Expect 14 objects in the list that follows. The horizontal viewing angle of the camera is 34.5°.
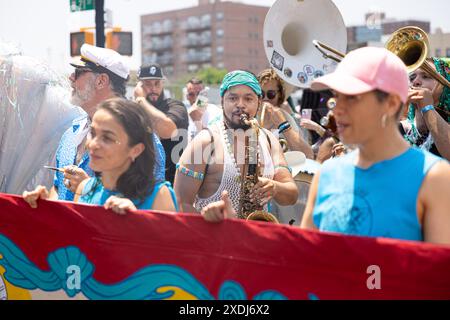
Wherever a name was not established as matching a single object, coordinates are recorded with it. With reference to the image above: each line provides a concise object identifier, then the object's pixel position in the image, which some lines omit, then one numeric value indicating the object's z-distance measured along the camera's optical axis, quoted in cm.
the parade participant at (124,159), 354
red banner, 268
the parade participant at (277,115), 646
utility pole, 1117
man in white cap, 469
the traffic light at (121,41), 1273
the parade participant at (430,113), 458
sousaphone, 653
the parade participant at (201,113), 902
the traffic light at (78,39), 1209
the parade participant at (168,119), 655
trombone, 475
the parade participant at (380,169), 265
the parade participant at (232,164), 440
